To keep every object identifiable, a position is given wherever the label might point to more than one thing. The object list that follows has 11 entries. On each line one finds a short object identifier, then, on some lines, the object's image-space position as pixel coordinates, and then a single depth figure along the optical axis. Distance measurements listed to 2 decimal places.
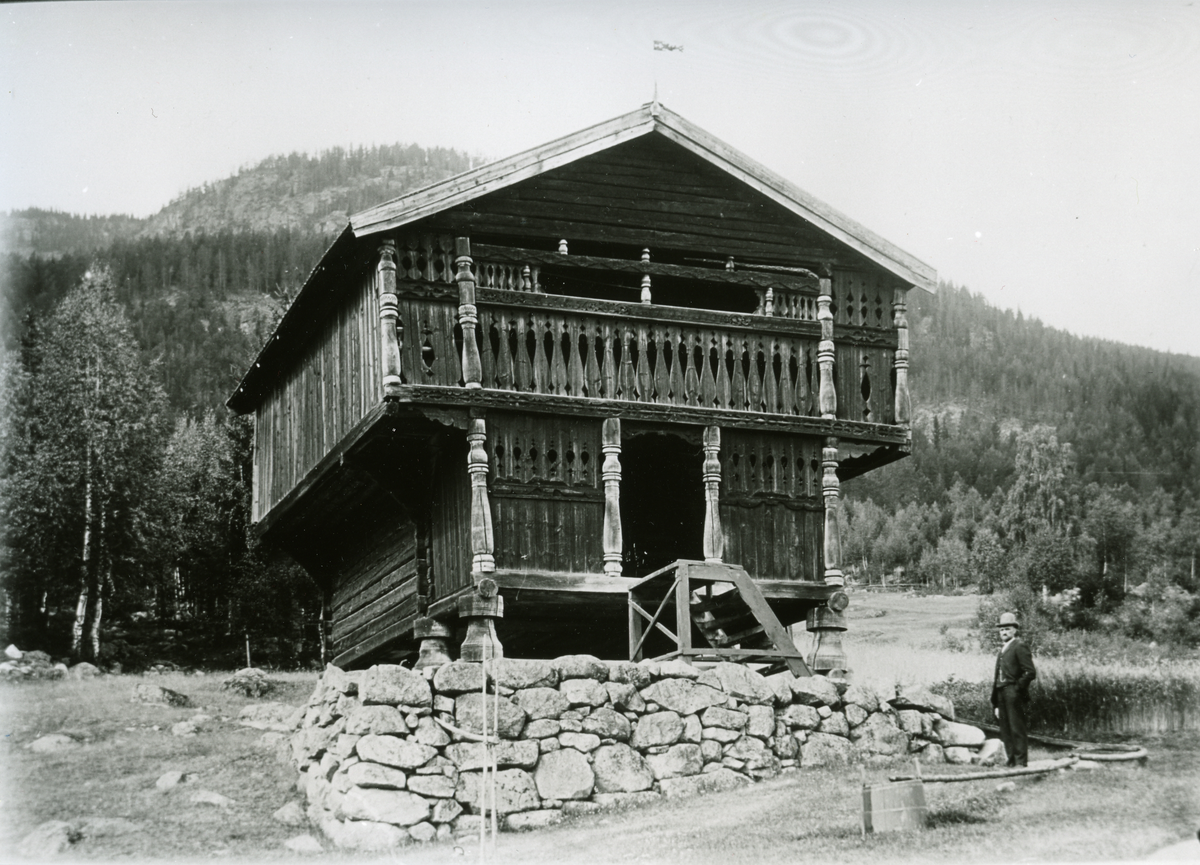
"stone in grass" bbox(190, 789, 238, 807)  16.70
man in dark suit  15.61
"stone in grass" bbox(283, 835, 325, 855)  14.66
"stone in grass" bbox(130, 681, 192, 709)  25.42
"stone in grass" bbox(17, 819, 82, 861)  14.80
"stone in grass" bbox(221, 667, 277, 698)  29.22
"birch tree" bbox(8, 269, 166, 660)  30.59
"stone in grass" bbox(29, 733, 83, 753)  20.33
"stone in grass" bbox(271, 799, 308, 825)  15.79
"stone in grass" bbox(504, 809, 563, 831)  14.90
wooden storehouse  17.89
